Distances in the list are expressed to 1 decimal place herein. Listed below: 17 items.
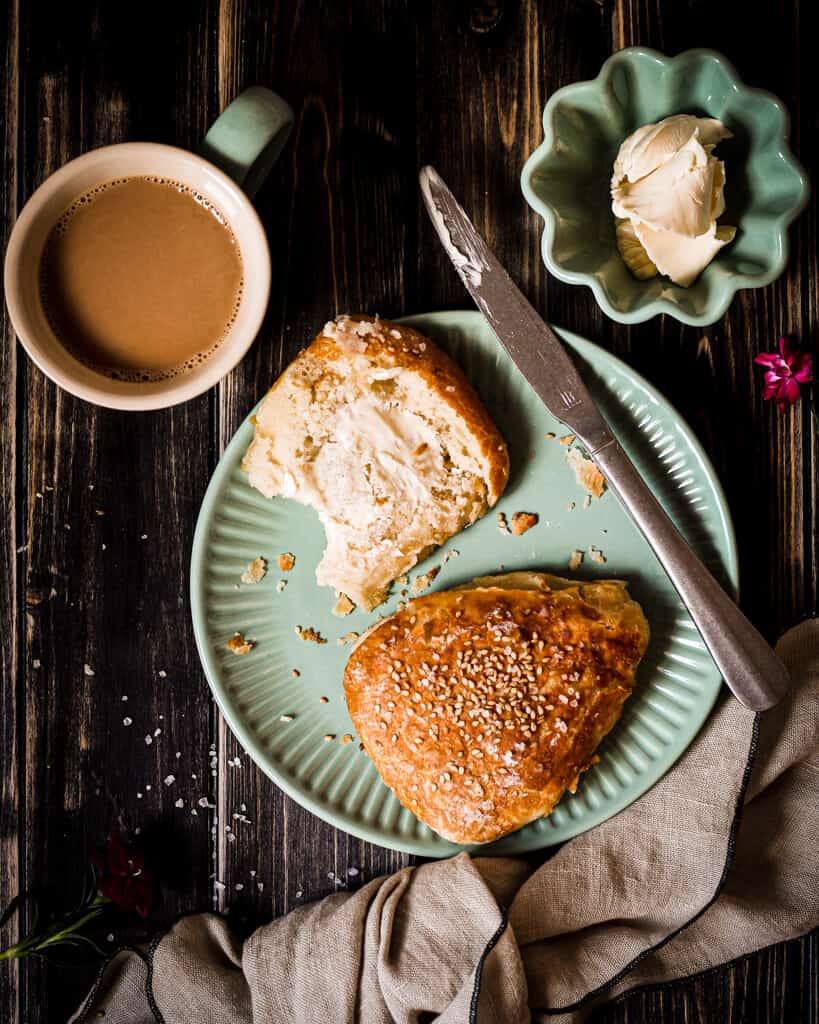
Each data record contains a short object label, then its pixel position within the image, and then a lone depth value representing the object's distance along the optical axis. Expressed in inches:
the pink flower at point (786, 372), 19.9
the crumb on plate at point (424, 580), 20.1
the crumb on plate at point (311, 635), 20.1
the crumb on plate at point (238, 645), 20.1
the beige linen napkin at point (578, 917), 19.5
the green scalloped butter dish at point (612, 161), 18.3
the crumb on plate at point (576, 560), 19.9
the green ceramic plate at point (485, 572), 19.7
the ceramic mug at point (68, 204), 18.5
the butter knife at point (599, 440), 18.9
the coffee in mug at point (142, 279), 18.9
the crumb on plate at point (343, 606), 20.0
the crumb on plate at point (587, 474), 19.8
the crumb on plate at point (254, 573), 20.1
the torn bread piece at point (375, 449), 19.3
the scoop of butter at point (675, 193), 17.7
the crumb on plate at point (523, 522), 19.9
